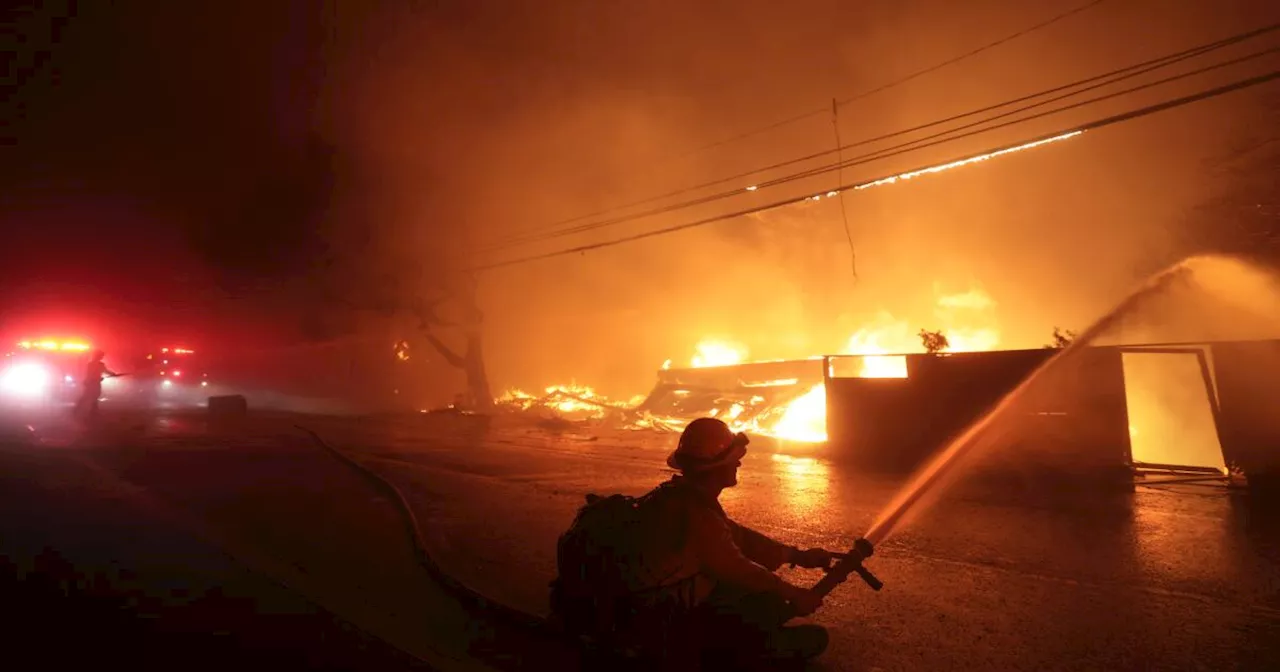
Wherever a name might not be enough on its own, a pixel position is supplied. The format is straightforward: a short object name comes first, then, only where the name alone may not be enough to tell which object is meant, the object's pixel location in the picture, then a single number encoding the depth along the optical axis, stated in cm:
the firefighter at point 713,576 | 290
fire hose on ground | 317
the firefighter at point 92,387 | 1995
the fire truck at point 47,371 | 2681
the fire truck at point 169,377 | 3491
